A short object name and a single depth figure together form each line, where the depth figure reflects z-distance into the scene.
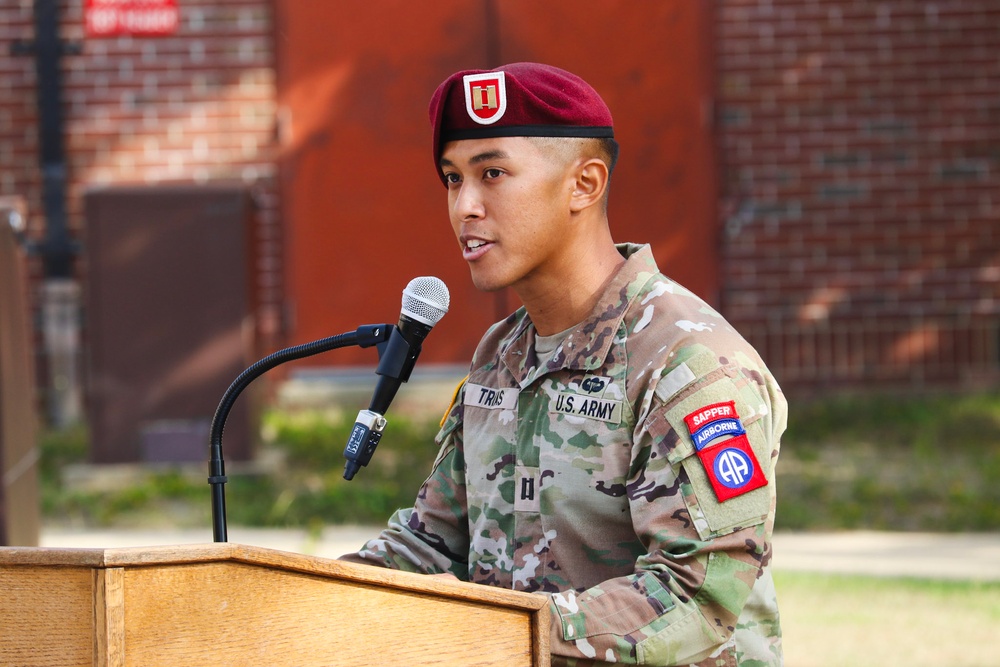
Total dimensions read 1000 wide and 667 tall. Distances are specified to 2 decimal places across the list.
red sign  17.31
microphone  4.41
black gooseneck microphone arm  4.53
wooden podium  3.27
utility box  14.80
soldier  4.32
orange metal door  17.75
